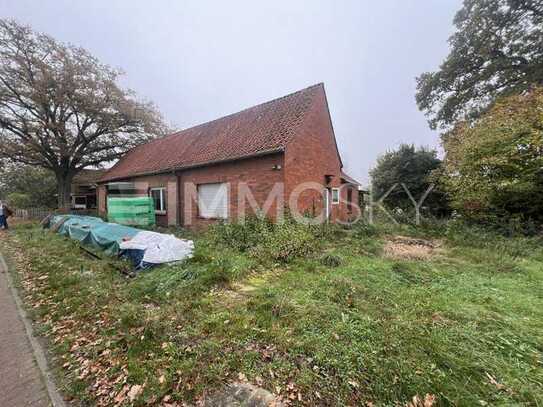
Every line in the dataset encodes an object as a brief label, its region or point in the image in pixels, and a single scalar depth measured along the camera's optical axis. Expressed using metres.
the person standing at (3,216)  13.26
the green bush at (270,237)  5.98
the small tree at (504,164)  8.03
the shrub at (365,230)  8.56
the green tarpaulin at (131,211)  11.12
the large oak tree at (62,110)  14.55
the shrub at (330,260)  5.43
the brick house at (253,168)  8.39
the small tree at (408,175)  15.08
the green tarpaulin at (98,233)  6.57
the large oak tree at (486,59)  11.79
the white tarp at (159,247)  5.34
